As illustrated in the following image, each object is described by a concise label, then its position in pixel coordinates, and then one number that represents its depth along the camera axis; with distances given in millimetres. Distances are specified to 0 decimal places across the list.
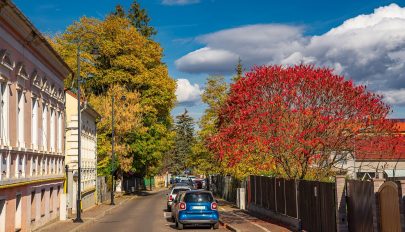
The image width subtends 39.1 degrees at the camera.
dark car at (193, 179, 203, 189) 63153
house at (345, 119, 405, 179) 22531
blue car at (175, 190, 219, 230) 22875
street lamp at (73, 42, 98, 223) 27000
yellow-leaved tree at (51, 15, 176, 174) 50781
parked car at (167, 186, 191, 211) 33906
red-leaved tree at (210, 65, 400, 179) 22422
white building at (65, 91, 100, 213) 34531
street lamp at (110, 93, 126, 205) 41944
